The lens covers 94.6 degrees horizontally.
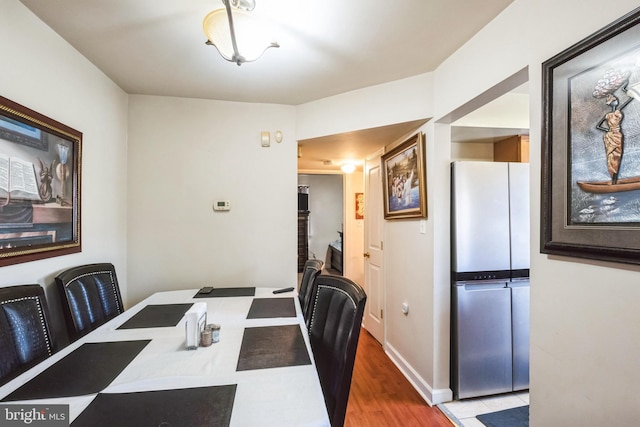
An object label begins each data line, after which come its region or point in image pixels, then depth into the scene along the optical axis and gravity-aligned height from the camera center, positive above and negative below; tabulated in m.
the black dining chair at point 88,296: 1.53 -0.48
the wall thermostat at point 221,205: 2.53 +0.07
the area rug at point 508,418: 1.86 -1.33
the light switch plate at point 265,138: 2.60 +0.66
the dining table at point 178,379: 0.80 -0.55
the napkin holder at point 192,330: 1.20 -0.48
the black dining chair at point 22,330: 1.12 -0.48
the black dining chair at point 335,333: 1.08 -0.52
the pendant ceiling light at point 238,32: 1.28 +0.81
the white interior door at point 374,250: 3.08 -0.42
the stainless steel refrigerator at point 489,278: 2.08 -0.46
